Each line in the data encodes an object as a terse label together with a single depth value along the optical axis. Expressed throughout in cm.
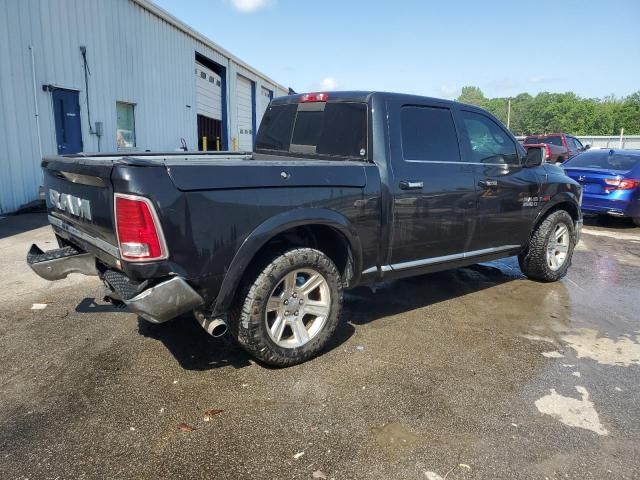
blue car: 935
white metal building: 937
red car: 1861
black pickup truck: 281
